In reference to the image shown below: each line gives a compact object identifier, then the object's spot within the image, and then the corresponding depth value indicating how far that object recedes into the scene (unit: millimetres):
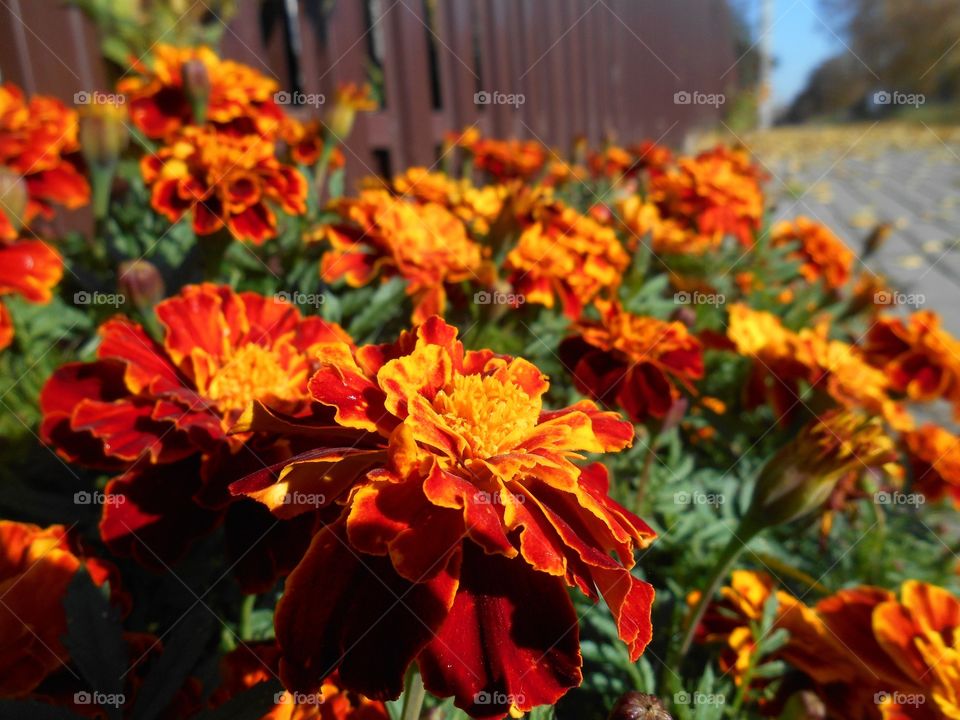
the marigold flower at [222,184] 200
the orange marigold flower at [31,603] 114
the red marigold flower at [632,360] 189
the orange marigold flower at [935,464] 231
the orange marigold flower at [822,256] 357
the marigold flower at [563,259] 230
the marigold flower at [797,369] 221
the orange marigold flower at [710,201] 331
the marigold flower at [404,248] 205
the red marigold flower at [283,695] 112
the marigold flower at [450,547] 87
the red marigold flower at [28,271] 177
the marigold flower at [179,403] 122
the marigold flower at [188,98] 237
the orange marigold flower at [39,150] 215
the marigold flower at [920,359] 252
